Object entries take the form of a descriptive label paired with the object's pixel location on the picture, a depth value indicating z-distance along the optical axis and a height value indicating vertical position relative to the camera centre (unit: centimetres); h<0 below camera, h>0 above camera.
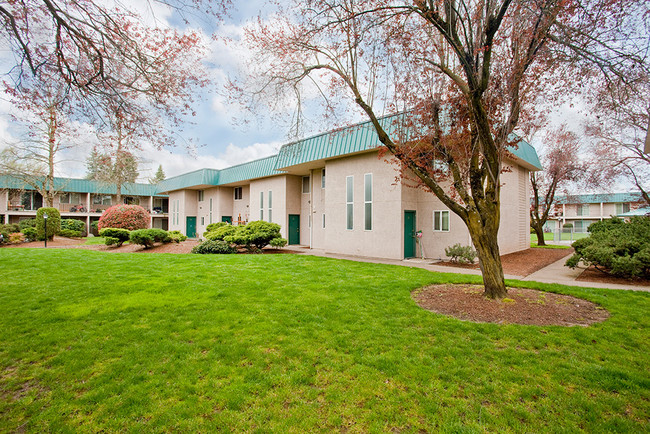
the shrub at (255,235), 1430 -78
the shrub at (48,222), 2047 -19
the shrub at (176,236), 1803 -108
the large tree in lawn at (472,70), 530 +305
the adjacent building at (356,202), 1284 +87
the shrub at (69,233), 2317 -111
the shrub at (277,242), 1466 -116
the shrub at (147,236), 1561 -94
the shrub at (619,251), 812 -97
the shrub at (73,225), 2592 -51
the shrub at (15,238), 1930 -121
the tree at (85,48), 505 +318
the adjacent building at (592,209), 3744 +114
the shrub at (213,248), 1408 -138
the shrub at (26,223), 2558 -31
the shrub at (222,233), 1552 -74
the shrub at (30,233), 2023 -94
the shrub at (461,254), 1139 -138
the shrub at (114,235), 1652 -89
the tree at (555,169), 1883 +319
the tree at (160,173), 6053 +946
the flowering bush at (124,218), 1991 +8
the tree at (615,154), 1443 +355
